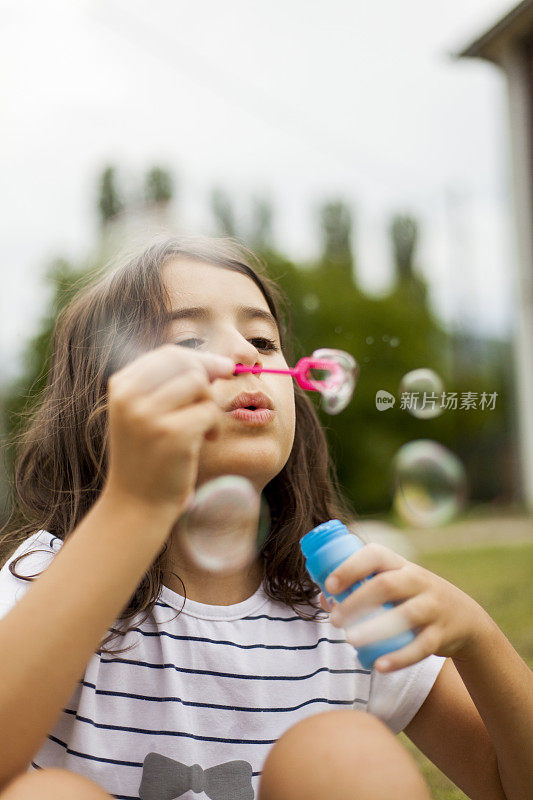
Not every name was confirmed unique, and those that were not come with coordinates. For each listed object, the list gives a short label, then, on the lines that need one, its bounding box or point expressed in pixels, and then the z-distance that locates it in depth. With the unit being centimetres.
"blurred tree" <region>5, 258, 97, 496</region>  589
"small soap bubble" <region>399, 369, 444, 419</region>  166
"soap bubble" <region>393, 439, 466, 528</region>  182
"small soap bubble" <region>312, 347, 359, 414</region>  127
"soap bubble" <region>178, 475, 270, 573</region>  100
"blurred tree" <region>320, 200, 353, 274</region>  1047
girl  69
